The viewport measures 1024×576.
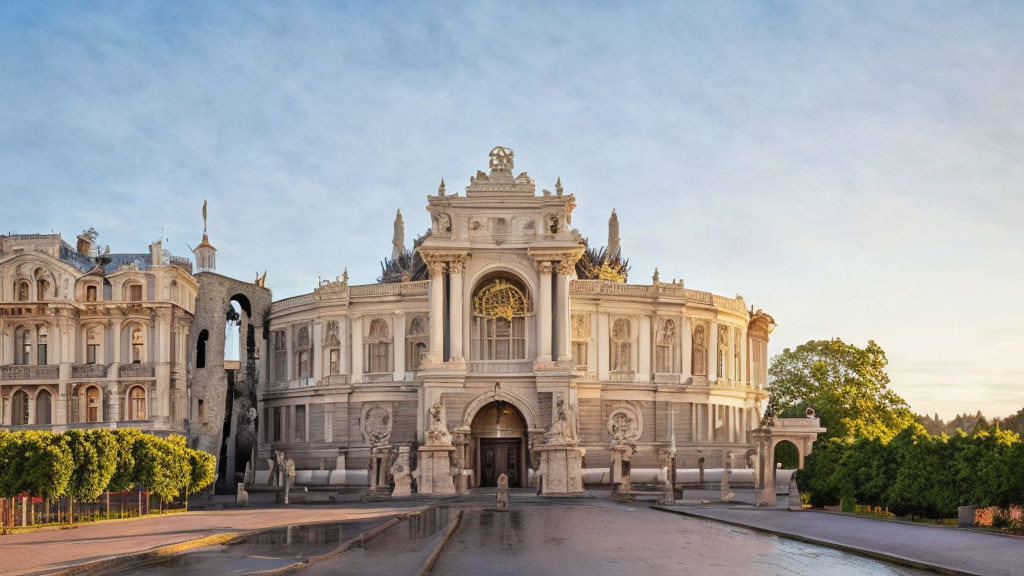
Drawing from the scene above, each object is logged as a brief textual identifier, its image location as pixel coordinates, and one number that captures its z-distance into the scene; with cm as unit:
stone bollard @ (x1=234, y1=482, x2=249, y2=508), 6284
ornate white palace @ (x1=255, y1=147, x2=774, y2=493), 7150
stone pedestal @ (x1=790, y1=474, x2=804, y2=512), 5231
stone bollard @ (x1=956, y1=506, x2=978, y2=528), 4053
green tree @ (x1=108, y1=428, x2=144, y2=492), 5269
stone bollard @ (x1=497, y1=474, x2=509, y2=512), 5388
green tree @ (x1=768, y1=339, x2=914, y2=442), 8800
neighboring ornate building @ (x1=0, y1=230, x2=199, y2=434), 7562
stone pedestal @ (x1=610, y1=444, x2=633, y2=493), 6851
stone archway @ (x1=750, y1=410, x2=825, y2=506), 5944
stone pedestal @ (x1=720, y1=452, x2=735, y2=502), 6167
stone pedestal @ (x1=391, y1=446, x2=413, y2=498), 6644
